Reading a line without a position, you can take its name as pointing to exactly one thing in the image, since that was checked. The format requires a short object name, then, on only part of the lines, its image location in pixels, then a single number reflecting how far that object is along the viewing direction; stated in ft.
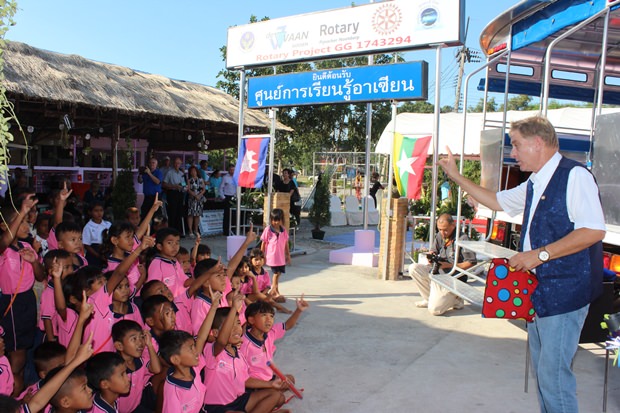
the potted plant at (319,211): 44.98
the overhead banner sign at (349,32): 24.82
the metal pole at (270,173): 30.89
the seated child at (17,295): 13.80
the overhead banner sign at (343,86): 25.93
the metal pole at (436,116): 24.75
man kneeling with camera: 21.89
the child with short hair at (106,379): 10.30
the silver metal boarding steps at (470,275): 16.97
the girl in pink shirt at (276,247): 24.53
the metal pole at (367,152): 35.62
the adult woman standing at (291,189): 42.42
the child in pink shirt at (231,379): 12.25
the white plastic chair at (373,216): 57.82
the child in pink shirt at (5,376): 10.56
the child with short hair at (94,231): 21.31
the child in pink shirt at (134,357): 11.89
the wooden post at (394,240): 28.32
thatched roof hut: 34.12
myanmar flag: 26.53
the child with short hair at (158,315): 13.46
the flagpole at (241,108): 32.17
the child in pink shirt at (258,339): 13.33
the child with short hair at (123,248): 16.78
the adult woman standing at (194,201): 40.23
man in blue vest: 9.18
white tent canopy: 51.37
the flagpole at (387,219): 28.17
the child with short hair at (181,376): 10.84
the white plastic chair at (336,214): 55.44
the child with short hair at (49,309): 13.79
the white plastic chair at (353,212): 57.36
